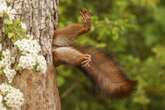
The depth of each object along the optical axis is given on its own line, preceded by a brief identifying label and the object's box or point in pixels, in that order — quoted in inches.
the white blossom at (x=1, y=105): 491.9
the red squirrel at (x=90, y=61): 536.2
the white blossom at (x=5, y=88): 496.7
